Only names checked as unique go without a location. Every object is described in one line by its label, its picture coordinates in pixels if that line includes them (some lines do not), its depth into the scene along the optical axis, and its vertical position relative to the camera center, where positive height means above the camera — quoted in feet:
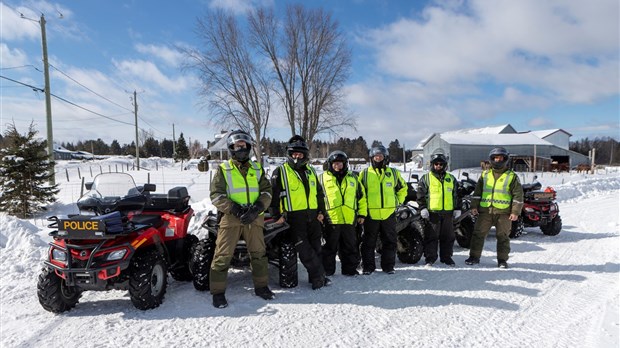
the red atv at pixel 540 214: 26.12 -3.95
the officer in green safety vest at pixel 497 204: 18.20 -2.17
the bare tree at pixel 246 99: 72.02 +14.52
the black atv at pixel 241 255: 14.65 -3.73
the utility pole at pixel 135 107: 109.97 +19.96
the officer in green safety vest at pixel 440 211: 19.19 -2.60
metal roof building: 120.47 +5.02
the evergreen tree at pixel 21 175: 34.19 -0.36
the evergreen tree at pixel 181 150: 180.45 +9.94
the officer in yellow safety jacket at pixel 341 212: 16.63 -2.22
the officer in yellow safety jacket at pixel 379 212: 17.34 -2.33
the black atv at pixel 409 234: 19.29 -3.91
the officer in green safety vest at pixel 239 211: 13.24 -1.65
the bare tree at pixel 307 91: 73.82 +16.21
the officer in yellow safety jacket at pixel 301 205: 15.08 -1.68
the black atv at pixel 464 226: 23.42 -4.23
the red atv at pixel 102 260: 12.01 -3.23
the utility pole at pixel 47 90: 48.01 +11.33
